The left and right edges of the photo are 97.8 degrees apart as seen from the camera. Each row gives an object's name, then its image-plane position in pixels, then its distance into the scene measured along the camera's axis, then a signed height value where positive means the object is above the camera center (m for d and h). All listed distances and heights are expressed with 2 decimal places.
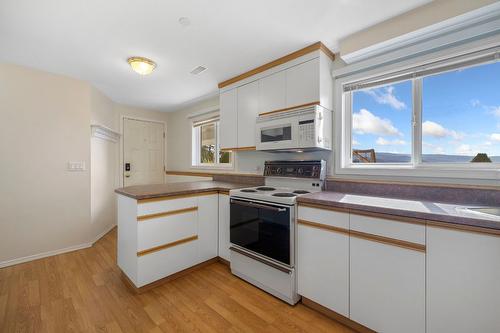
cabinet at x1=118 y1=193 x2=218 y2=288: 1.94 -0.67
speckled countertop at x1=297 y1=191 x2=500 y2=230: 1.12 -0.26
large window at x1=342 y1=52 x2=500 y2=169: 1.62 +0.44
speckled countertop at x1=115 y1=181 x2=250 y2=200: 1.95 -0.24
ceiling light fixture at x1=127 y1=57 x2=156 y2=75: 2.31 +1.10
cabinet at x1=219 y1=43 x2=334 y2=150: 2.08 +0.83
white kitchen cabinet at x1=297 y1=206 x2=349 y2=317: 1.56 -0.71
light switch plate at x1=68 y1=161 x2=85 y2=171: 2.88 +0.00
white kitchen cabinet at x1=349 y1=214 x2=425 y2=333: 1.28 -0.72
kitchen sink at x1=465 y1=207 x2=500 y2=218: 1.40 -0.28
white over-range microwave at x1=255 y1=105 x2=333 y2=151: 2.01 +0.37
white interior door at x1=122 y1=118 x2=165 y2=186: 4.15 +0.29
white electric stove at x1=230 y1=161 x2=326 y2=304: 1.80 -0.55
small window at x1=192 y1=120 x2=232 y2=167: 3.78 +0.36
